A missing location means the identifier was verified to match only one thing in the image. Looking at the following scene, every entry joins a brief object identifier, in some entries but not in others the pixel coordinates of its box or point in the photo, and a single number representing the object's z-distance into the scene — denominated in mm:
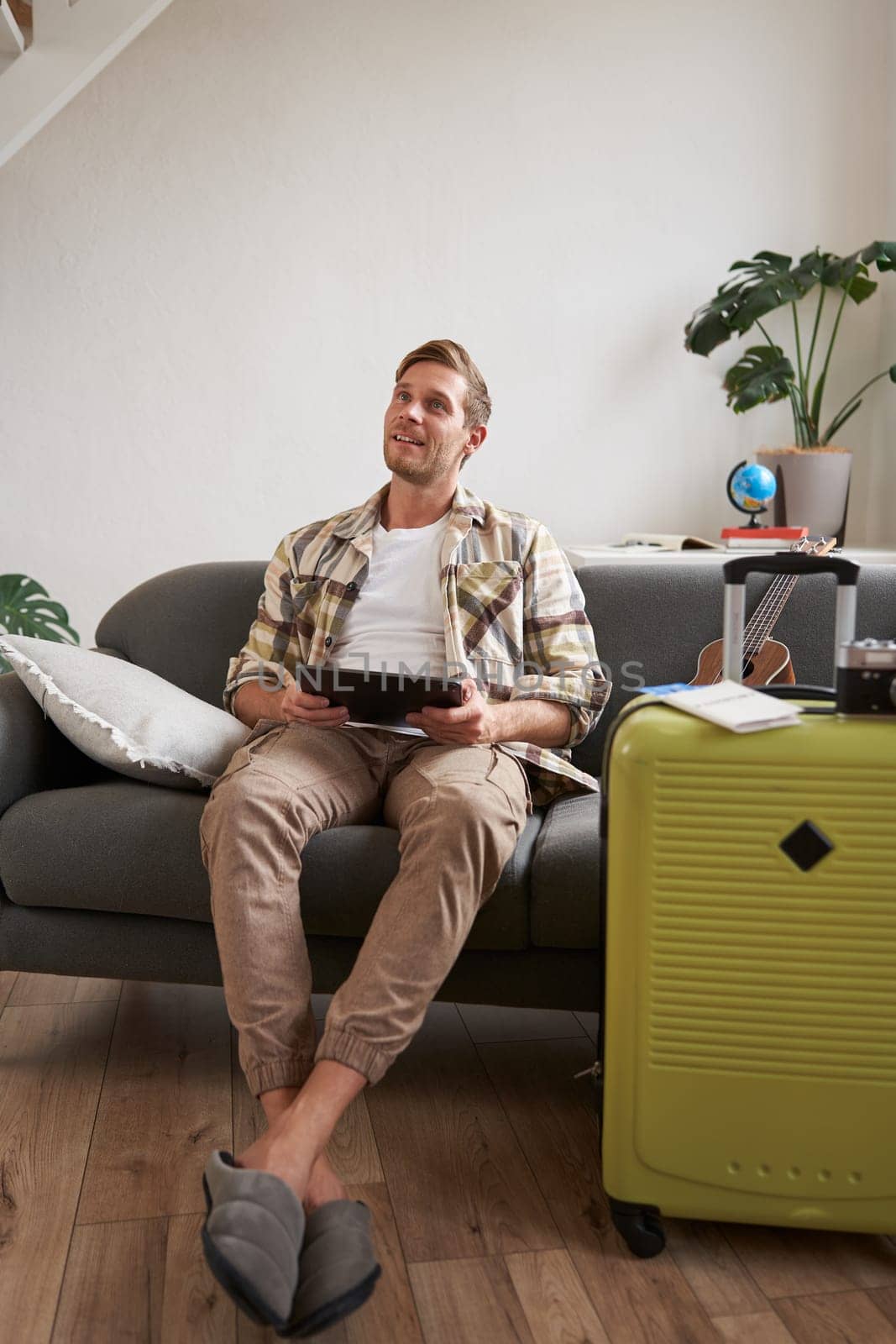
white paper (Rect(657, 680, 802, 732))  1307
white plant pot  3045
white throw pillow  1893
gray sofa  1718
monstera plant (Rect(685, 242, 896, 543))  2957
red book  2873
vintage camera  1308
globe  2992
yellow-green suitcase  1303
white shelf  2639
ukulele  2111
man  1408
